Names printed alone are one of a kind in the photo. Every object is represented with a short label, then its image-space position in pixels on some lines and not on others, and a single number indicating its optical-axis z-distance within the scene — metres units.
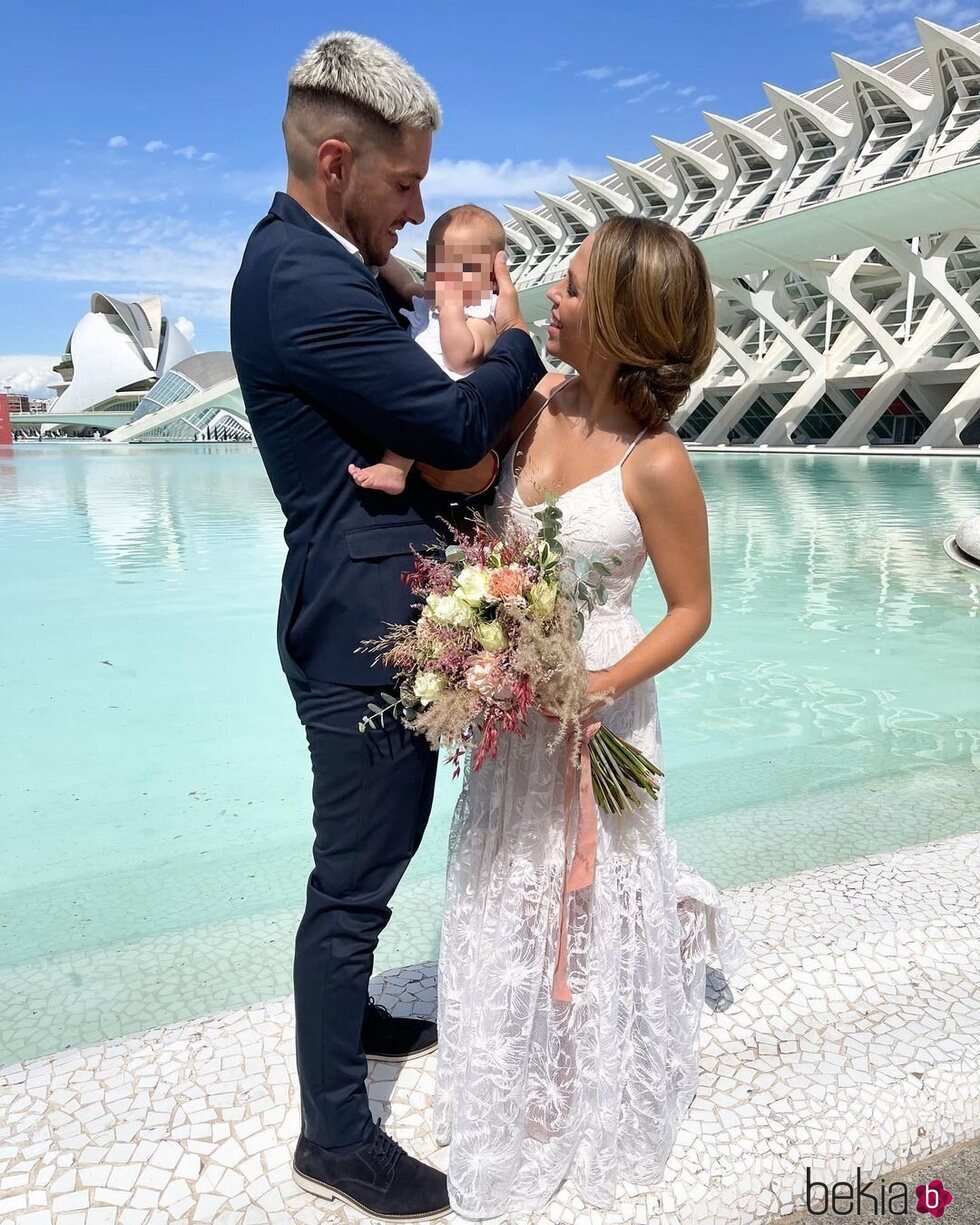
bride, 1.56
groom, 1.34
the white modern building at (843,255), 30.12
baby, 1.62
